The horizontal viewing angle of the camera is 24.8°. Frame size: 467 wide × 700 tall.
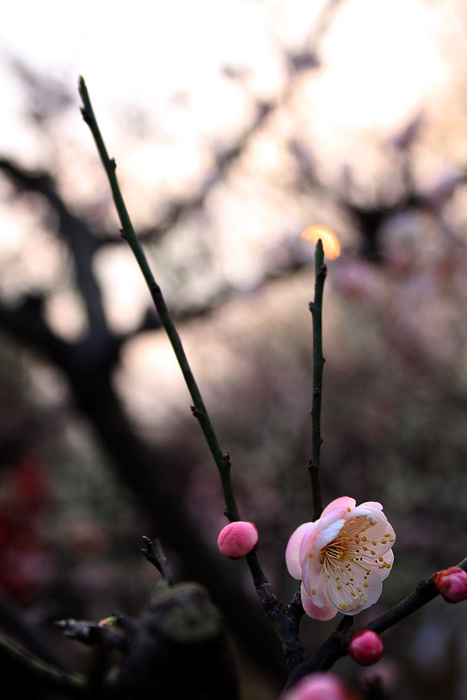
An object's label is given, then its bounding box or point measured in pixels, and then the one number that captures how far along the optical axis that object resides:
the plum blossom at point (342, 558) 0.22
